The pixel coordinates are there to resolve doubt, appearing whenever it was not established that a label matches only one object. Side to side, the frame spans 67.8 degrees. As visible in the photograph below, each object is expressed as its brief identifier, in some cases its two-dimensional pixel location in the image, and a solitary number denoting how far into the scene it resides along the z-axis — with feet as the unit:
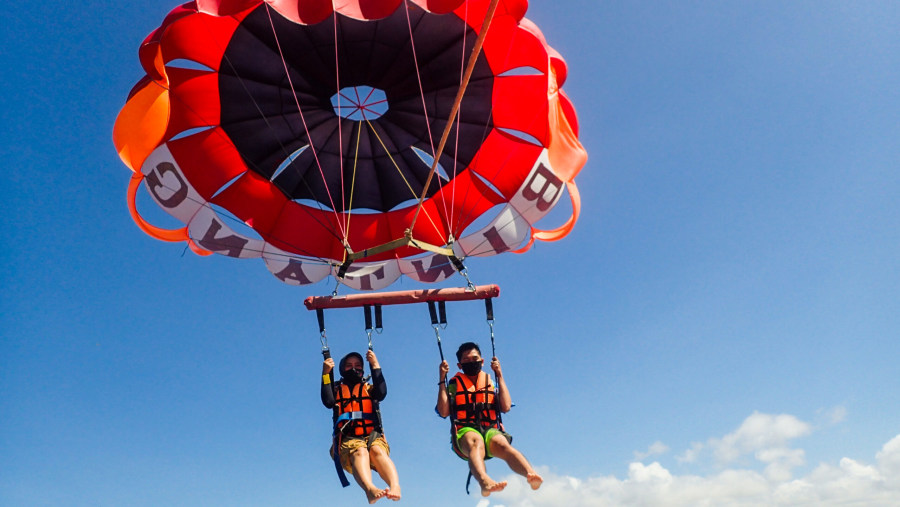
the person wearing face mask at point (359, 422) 21.03
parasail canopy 23.39
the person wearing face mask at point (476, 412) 21.21
